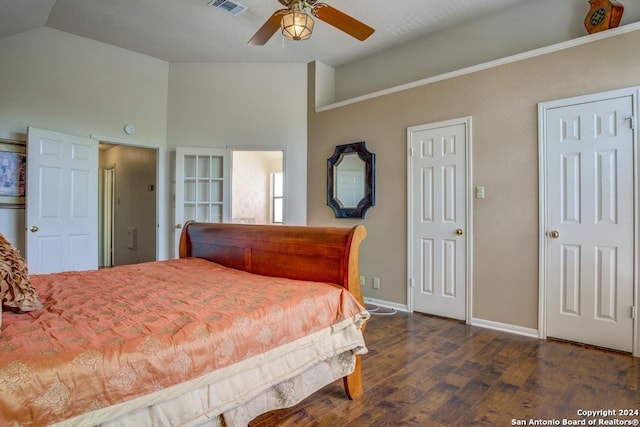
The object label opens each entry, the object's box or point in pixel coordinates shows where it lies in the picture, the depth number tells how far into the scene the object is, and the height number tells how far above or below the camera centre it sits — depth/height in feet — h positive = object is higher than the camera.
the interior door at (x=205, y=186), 15.55 +1.32
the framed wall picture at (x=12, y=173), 11.64 +1.46
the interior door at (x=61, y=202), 11.78 +0.48
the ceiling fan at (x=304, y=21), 7.66 +4.64
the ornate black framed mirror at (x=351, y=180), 13.87 +1.48
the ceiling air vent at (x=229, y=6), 10.97 +6.81
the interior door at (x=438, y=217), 11.46 -0.06
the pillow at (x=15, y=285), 4.23 -0.89
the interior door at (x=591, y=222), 8.74 -0.18
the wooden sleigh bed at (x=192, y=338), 3.18 -1.40
